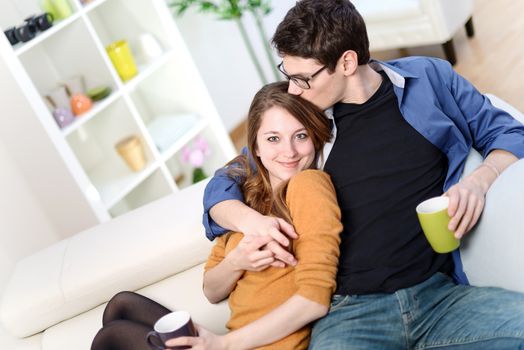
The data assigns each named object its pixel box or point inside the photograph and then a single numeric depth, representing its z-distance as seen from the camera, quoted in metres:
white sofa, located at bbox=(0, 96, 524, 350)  1.86
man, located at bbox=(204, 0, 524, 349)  1.46
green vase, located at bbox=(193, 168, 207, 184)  3.60
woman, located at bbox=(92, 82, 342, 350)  1.46
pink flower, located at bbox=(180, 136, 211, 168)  3.54
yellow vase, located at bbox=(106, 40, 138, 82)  3.16
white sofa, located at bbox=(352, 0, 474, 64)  3.68
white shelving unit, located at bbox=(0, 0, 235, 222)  2.95
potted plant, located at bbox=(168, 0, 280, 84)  3.61
